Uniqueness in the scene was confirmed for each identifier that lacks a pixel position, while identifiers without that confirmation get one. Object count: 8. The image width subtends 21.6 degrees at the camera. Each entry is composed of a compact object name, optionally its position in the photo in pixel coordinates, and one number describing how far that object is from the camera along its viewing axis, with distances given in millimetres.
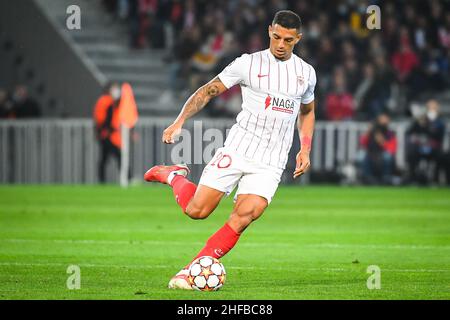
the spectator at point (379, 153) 27094
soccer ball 9914
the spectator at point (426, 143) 27062
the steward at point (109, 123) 26281
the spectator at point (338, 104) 28531
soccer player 10367
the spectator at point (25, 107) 28641
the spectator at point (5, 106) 28594
